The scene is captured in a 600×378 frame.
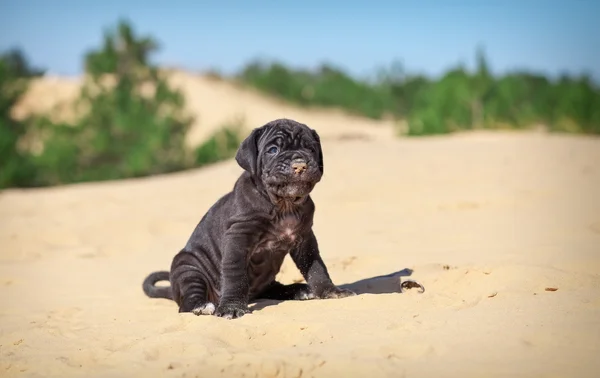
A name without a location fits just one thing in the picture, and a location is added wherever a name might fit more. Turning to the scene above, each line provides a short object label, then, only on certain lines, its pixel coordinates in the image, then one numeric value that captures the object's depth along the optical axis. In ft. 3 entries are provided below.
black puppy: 17.81
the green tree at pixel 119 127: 72.23
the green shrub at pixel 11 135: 66.28
